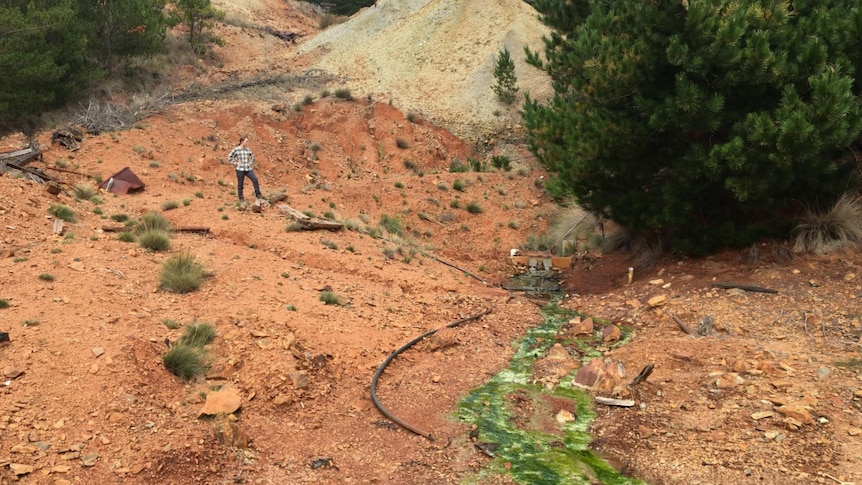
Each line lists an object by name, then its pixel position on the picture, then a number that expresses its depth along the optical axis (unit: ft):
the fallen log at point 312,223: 48.06
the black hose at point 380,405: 23.19
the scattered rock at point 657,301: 35.52
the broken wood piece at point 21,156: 49.48
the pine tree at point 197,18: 111.75
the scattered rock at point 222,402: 21.97
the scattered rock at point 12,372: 20.67
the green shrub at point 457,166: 82.16
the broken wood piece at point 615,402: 25.05
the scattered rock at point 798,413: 21.71
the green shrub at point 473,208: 68.95
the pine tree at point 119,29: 84.99
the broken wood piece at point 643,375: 26.37
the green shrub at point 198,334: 25.44
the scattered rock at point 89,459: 18.29
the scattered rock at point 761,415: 22.30
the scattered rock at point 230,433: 20.67
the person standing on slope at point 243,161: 50.47
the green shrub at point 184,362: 23.58
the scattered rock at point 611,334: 32.68
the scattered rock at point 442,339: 30.99
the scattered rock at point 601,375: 26.71
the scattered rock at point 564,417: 24.73
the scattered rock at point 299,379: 24.73
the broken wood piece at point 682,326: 31.51
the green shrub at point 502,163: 83.35
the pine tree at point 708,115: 32.09
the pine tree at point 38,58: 70.28
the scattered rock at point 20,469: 17.24
